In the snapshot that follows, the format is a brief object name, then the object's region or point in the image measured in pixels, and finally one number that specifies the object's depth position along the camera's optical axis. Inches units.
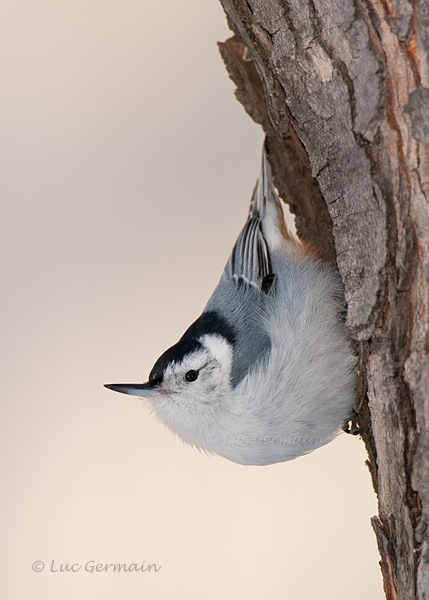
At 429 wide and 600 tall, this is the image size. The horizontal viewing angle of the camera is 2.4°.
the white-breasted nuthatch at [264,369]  171.1
